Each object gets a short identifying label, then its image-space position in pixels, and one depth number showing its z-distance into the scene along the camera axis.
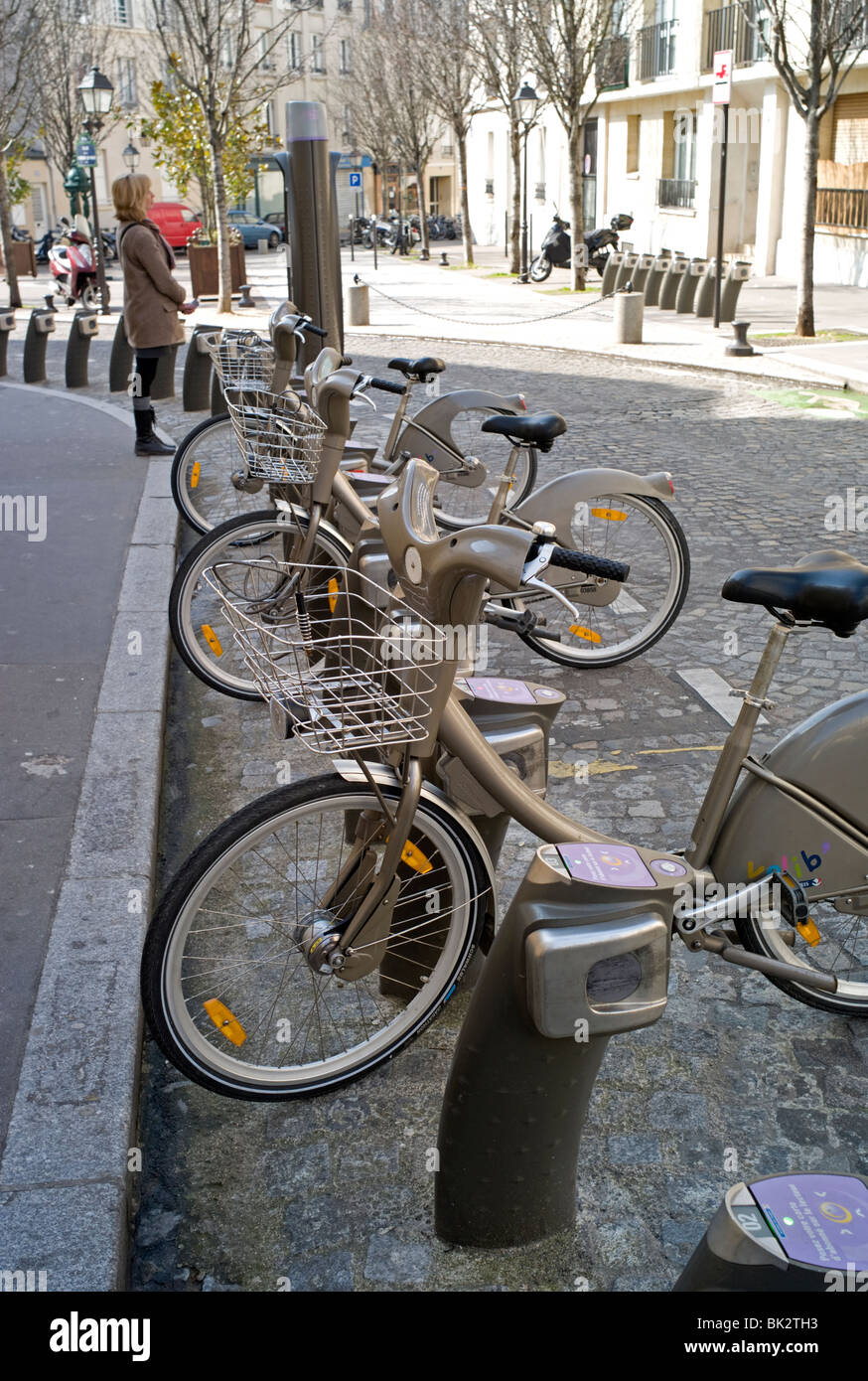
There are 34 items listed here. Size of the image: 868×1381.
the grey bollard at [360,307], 19.53
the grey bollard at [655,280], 20.22
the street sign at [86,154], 24.34
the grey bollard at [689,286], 19.30
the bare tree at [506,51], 24.94
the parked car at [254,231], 43.31
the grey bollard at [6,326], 14.33
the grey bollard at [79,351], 13.40
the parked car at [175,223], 38.59
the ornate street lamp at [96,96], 20.88
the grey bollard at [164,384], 12.00
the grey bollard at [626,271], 22.06
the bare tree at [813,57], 14.04
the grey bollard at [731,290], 17.88
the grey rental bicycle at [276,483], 5.71
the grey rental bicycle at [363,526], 4.73
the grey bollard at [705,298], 18.80
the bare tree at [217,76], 19.86
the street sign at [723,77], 15.46
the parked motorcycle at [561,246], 27.04
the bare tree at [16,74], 21.47
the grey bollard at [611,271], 22.23
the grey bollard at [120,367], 13.02
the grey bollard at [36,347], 13.76
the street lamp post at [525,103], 25.17
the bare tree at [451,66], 29.27
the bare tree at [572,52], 21.98
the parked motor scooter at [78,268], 22.86
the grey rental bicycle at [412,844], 2.53
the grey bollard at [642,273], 20.46
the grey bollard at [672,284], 19.73
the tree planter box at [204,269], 23.84
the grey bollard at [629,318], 16.38
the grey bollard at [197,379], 11.58
